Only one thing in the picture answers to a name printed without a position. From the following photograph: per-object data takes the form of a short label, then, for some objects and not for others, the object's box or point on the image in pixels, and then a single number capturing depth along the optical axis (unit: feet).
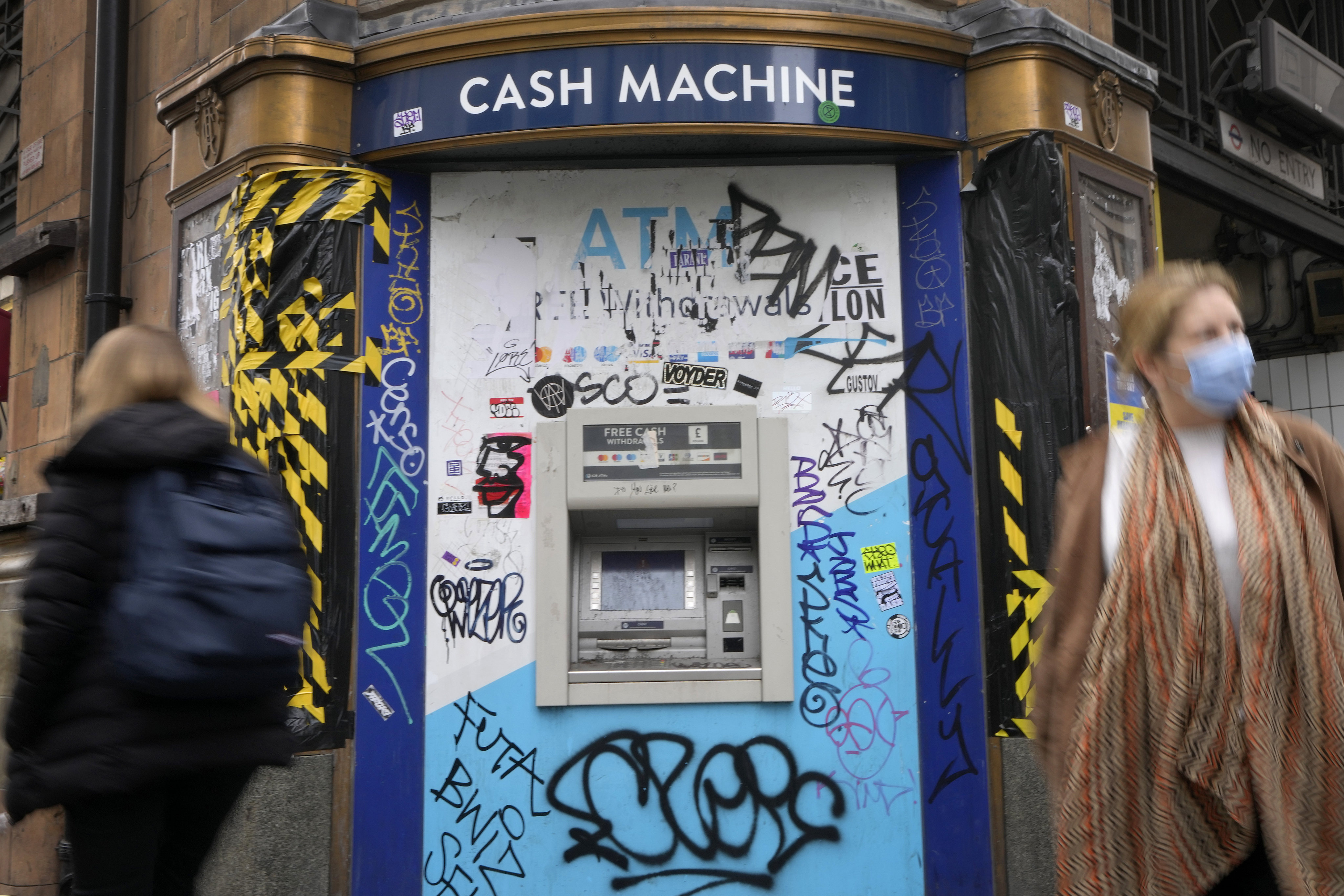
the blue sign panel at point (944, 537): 14.70
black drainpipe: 19.45
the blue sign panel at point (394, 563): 14.90
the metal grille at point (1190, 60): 22.04
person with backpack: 6.58
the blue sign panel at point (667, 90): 14.34
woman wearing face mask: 5.93
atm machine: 14.85
